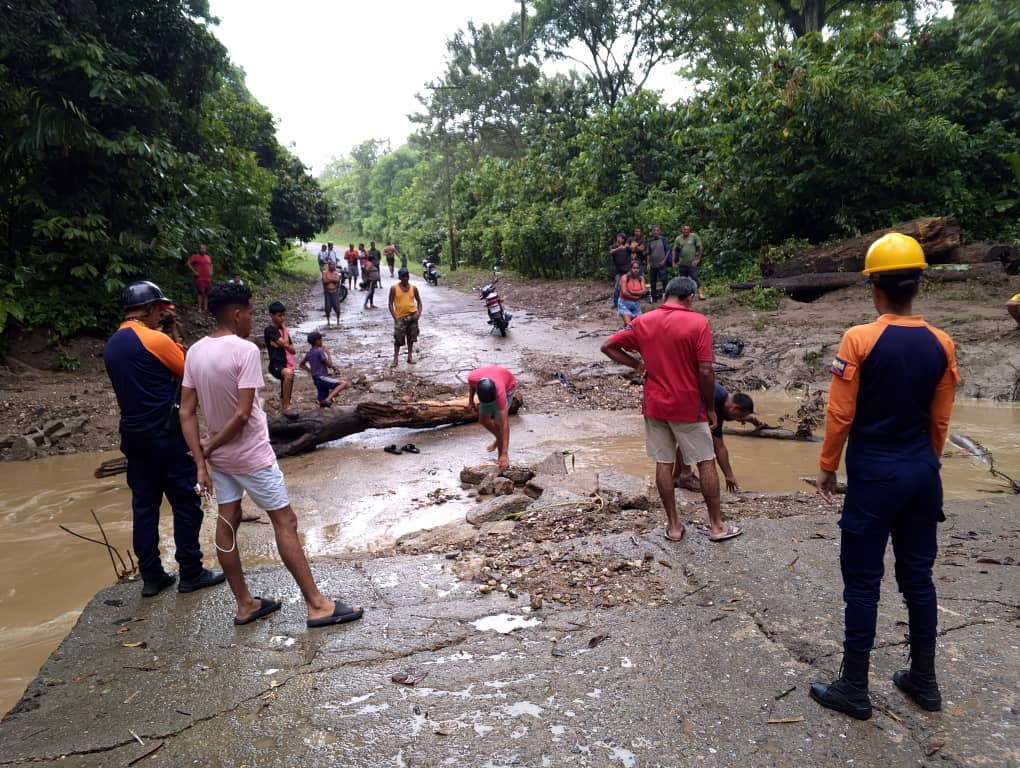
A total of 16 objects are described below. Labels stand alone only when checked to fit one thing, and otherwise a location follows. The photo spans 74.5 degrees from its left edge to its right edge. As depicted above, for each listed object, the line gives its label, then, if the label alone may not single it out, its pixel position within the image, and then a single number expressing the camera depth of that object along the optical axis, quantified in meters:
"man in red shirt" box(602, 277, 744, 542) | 4.34
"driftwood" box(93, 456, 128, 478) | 7.20
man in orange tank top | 12.43
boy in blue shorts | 9.44
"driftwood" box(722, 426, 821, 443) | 7.89
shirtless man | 17.36
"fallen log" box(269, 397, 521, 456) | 8.12
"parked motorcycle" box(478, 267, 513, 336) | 15.45
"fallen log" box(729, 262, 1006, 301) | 13.15
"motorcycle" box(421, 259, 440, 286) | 31.52
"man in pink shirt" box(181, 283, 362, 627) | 3.41
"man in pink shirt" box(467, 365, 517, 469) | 6.56
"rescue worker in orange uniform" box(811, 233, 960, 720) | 2.61
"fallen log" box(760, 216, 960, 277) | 14.20
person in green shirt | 15.62
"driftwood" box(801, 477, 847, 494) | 5.78
